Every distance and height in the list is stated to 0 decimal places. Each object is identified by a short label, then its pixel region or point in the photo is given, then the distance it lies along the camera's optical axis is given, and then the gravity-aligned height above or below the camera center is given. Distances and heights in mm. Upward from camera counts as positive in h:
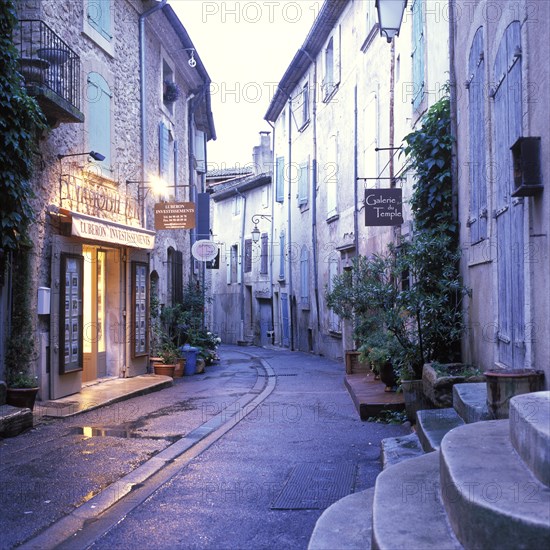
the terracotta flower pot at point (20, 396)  8445 -1045
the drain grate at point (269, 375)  14955 -1450
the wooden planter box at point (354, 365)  13234 -1095
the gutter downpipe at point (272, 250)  27850 +2254
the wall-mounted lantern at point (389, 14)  8891 +3630
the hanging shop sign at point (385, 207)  11242 +1548
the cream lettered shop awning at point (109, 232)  10317 +1226
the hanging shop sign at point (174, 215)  13938 +1781
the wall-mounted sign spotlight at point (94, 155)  10705 +2351
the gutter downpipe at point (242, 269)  31548 +1687
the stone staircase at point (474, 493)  2703 -795
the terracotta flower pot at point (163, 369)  14492 -1249
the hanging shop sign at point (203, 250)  17250 +1370
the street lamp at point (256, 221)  26638 +3488
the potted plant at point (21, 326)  9266 -234
